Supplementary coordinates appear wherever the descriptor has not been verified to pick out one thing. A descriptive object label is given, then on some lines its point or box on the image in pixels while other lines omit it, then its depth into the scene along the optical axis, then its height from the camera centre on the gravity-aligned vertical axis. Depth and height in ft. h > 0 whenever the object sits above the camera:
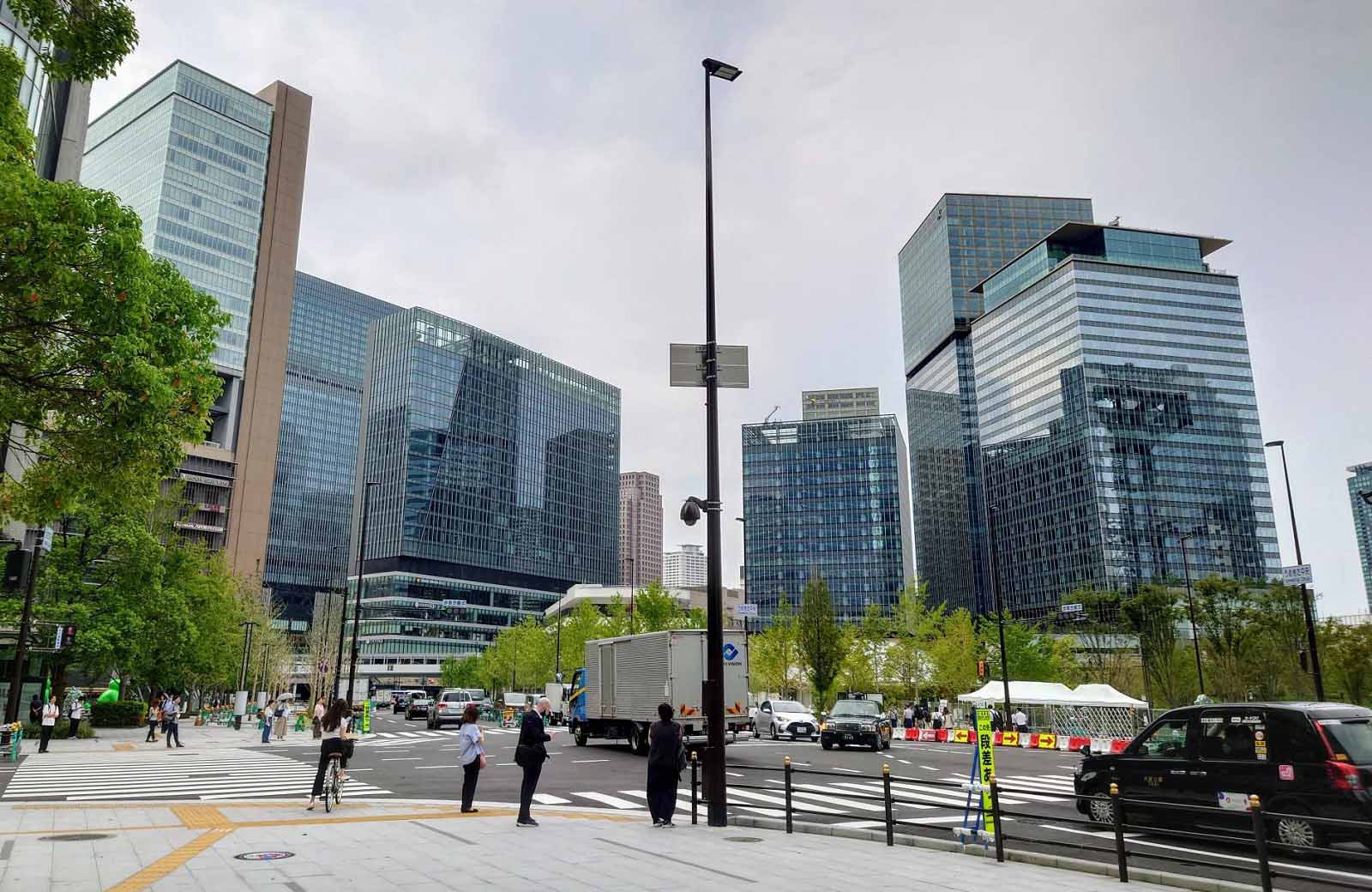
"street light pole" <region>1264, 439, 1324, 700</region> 91.97 -0.31
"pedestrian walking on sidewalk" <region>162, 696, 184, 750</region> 105.09 -7.32
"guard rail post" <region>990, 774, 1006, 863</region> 34.01 -6.51
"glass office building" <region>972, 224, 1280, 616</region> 445.78 +117.07
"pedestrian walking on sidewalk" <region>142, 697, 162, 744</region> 115.24 -9.02
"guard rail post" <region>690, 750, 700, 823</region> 44.09 -6.74
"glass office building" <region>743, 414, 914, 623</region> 572.10 +91.82
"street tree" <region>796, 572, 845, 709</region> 176.55 +2.13
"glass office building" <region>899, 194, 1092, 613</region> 599.98 +164.67
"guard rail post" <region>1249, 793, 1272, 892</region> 25.83 -5.28
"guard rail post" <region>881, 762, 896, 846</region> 37.27 -7.21
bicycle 49.95 -7.18
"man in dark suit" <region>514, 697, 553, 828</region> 42.22 -4.75
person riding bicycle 48.78 -4.67
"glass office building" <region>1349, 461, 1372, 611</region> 547.33 +118.44
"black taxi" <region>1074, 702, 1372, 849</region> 35.32 -4.95
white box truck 85.81 -3.06
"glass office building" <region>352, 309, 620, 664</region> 494.59 +98.23
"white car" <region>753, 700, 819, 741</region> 138.21 -10.65
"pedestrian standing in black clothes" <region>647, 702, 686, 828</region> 42.34 -5.47
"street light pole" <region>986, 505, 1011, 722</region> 124.47 +5.23
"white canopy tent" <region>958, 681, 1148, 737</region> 132.16 -9.06
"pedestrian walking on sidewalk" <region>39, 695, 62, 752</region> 93.91 -7.32
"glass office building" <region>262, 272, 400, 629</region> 571.69 +111.06
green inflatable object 159.22 -7.25
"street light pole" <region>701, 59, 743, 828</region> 42.75 +1.63
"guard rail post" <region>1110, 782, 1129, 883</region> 29.94 -6.26
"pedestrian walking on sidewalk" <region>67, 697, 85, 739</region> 108.37 -7.07
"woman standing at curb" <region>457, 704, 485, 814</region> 47.36 -5.43
